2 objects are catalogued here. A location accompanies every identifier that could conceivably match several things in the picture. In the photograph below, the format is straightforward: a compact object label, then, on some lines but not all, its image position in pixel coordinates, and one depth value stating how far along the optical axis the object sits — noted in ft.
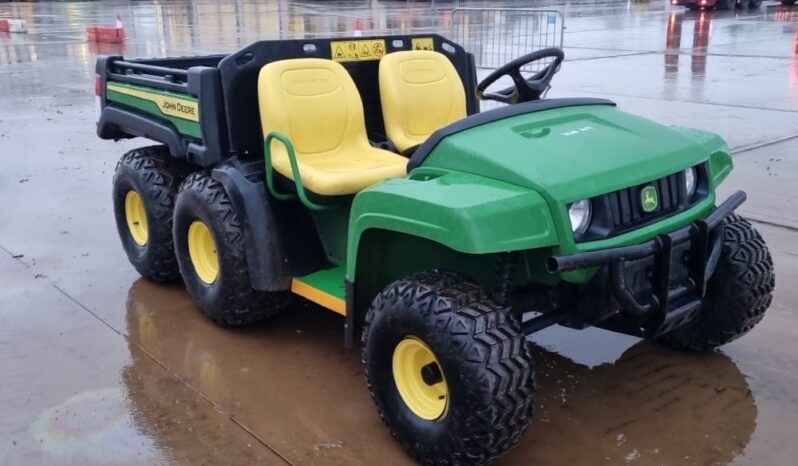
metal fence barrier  42.55
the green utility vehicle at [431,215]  9.41
